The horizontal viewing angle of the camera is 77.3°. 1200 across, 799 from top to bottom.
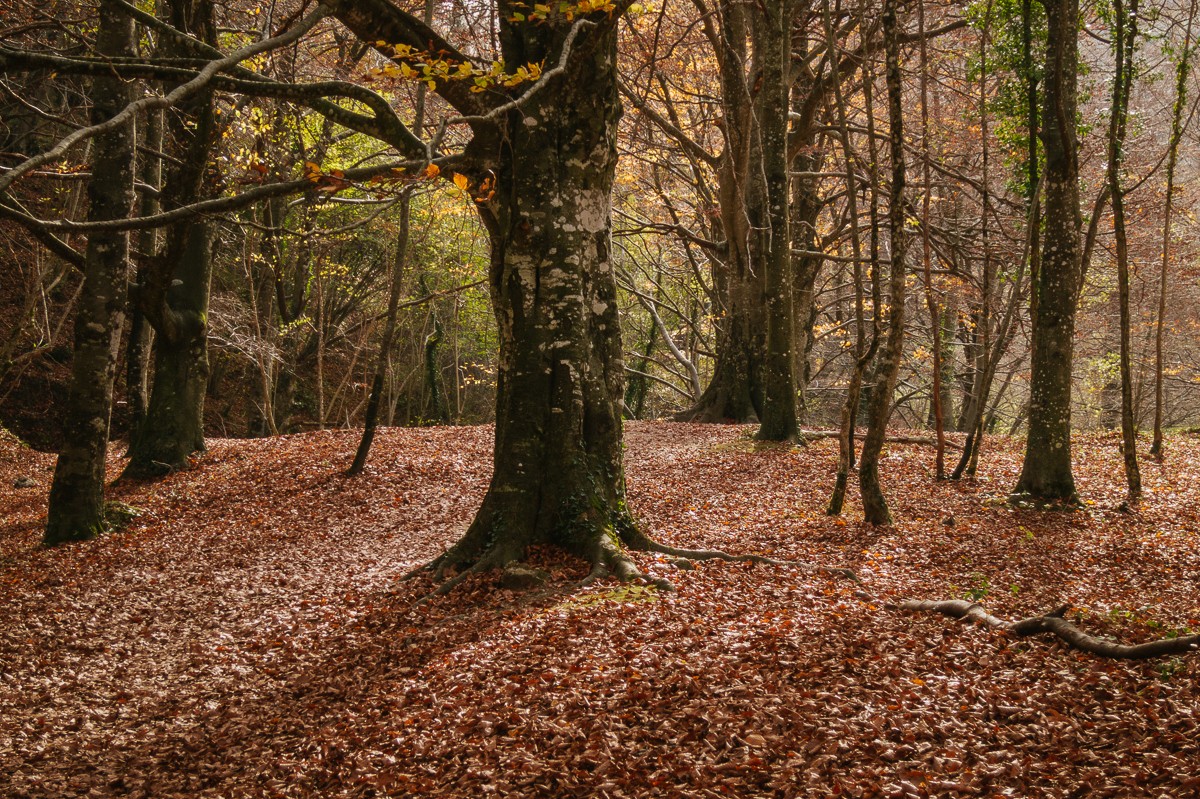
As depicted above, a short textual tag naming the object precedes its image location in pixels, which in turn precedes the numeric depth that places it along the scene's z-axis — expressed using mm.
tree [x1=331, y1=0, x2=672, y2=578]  6539
